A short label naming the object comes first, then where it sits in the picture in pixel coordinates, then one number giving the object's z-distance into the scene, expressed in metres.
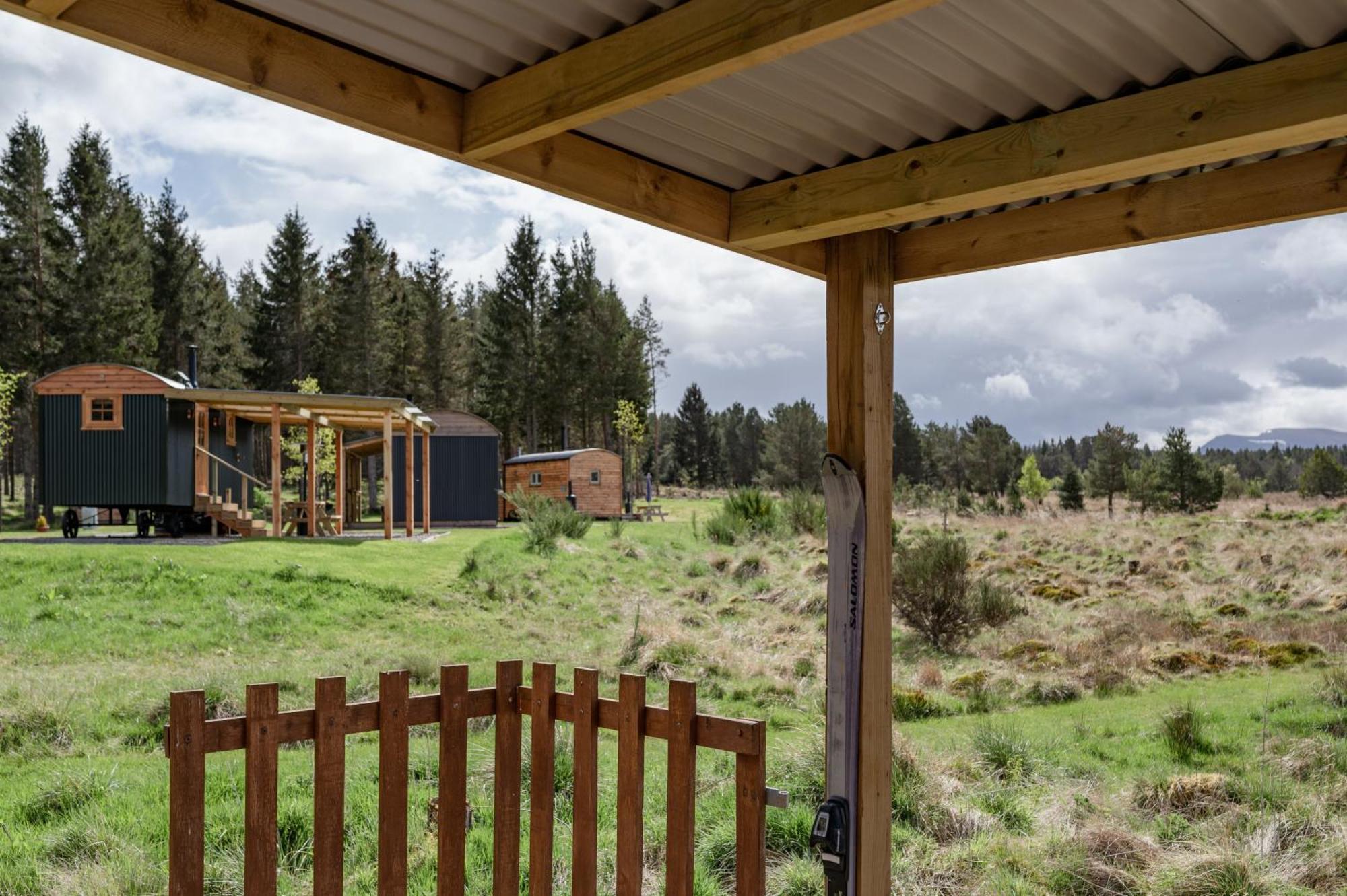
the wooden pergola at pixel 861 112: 2.02
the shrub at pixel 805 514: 16.28
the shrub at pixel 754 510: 16.92
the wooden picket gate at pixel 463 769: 2.38
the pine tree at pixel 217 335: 29.72
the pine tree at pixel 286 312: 31.64
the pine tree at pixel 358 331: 31.45
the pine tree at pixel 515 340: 33.81
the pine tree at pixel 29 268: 24.53
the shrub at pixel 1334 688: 7.16
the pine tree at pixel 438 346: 33.84
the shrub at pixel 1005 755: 5.70
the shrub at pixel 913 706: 7.57
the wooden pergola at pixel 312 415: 14.22
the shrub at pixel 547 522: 14.59
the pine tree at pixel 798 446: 41.03
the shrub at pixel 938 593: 10.00
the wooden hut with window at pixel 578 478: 23.84
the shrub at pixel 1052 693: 8.16
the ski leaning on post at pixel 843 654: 2.89
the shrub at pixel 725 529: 16.86
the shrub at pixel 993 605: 10.18
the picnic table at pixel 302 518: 15.80
